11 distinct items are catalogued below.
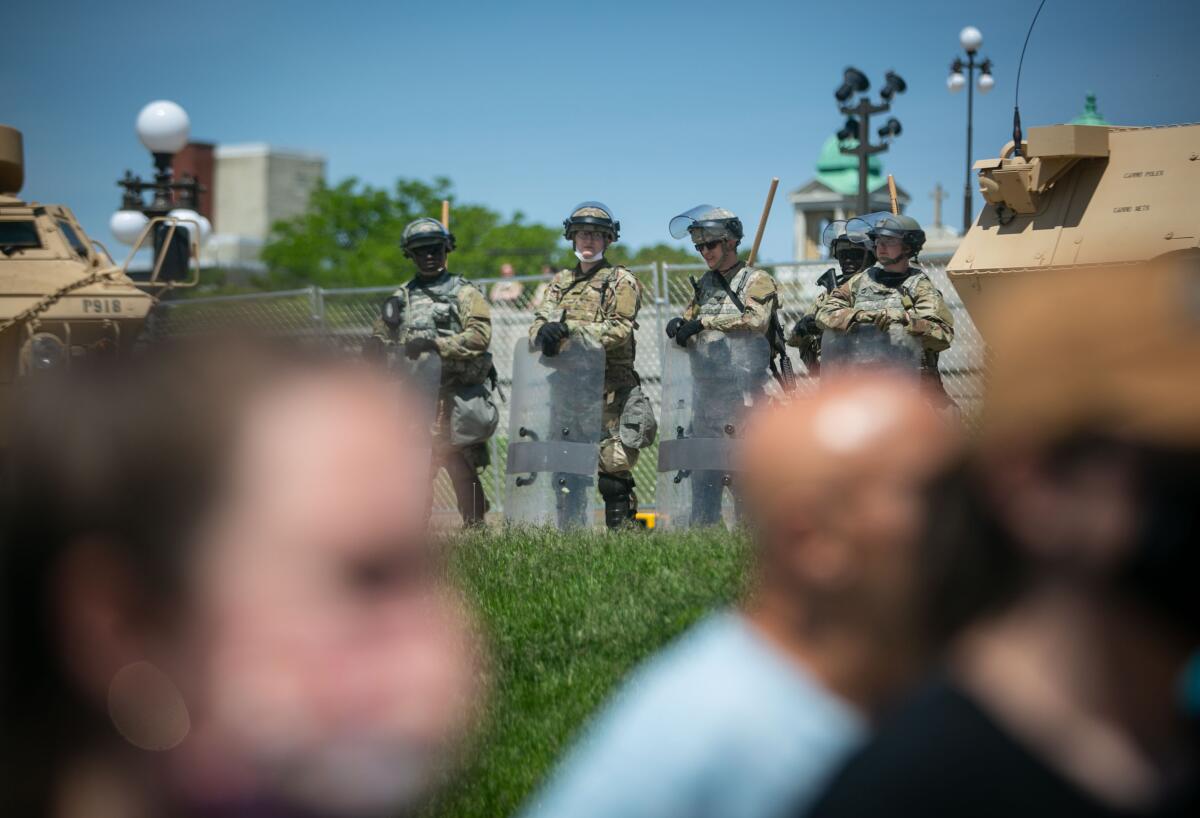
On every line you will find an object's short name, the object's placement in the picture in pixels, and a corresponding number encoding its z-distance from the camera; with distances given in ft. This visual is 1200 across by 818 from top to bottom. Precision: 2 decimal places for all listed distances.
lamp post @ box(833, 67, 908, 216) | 111.75
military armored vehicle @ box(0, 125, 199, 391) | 78.95
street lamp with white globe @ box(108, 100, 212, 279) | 92.73
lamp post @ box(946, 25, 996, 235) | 125.08
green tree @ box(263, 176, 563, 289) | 331.36
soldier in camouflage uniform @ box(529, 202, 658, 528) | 61.87
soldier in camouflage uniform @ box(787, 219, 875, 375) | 63.62
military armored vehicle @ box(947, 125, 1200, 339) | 64.13
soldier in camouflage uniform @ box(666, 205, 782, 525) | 58.59
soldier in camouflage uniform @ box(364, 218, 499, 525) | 65.16
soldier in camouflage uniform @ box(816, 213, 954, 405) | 58.13
